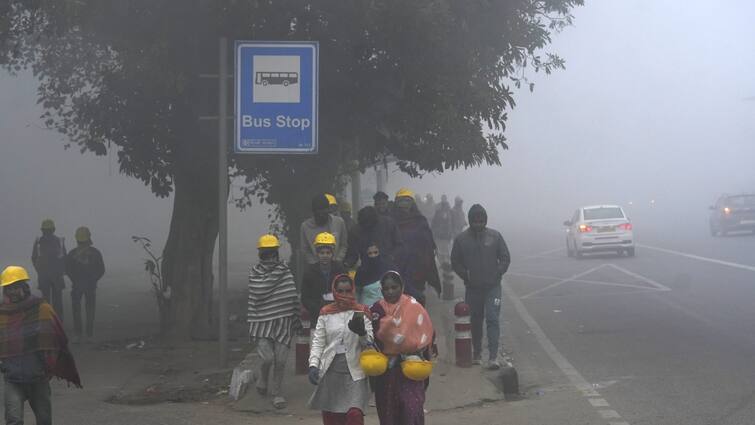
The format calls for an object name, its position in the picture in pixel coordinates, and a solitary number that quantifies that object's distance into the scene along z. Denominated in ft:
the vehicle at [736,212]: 120.98
